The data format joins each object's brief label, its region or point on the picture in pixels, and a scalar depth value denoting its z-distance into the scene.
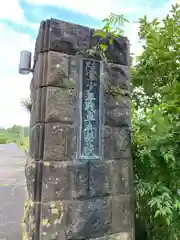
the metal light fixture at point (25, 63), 1.84
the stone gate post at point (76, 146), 1.36
